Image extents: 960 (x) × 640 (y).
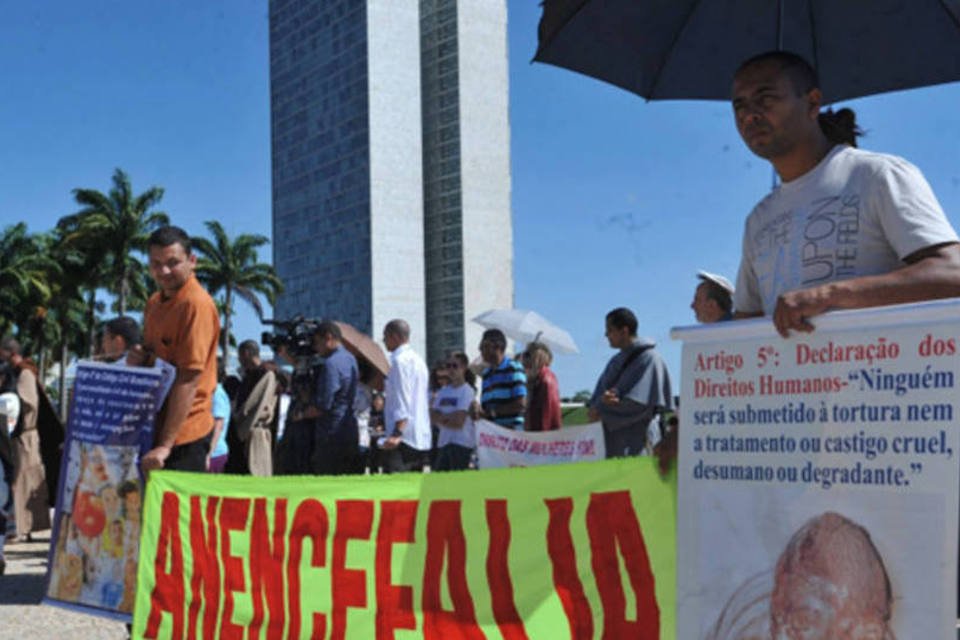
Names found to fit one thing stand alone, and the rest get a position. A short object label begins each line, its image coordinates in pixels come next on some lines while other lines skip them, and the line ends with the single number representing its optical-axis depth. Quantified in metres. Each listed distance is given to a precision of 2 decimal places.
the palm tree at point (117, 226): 61.84
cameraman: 8.04
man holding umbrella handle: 2.37
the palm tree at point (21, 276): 61.50
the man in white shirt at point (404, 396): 8.77
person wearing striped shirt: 8.22
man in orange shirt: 4.82
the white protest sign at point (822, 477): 2.13
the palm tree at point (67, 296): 62.81
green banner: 3.08
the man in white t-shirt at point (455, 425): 8.80
